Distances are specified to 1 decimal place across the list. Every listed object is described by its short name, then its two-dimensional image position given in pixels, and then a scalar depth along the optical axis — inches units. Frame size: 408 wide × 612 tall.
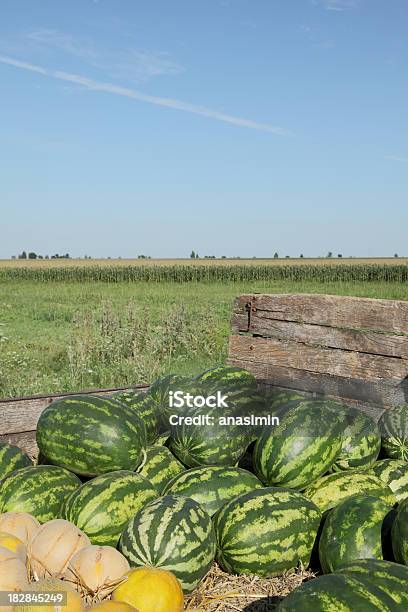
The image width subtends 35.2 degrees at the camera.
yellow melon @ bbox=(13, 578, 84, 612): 98.5
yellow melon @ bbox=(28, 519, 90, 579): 117.6
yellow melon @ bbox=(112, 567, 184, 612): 107.9
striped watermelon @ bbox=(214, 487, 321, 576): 133.3
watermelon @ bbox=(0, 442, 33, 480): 168.2
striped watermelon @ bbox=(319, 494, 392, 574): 127.6
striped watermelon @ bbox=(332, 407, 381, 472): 162.4
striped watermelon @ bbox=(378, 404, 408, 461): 177.2
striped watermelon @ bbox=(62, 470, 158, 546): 137.1
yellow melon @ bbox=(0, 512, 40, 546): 130.1
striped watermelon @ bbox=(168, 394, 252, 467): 166.2
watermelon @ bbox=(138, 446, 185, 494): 161.3
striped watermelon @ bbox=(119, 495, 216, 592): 124.1
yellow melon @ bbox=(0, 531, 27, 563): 119.4
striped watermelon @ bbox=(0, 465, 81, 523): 148.6
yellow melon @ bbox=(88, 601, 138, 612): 97.1
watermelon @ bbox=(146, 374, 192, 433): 194.1
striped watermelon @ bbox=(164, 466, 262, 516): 147.8
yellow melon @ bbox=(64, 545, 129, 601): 112.0
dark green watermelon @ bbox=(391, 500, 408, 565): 120.6
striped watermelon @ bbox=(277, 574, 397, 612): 90.4
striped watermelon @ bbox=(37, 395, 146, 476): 156.2
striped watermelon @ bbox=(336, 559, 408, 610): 97.4
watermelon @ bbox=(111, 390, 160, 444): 187.0
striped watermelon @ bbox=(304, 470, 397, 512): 147.5
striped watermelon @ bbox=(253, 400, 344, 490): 152.2
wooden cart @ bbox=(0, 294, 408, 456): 198.5
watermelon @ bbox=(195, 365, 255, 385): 193.2
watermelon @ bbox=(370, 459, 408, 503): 156.1
